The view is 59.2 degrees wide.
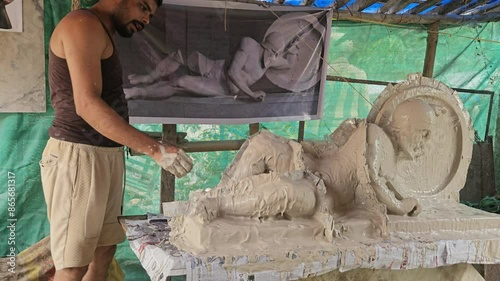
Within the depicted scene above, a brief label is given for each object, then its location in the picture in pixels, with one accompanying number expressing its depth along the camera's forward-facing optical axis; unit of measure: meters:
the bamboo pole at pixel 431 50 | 4.74
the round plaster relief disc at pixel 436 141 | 2.93
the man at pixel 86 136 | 2.05
